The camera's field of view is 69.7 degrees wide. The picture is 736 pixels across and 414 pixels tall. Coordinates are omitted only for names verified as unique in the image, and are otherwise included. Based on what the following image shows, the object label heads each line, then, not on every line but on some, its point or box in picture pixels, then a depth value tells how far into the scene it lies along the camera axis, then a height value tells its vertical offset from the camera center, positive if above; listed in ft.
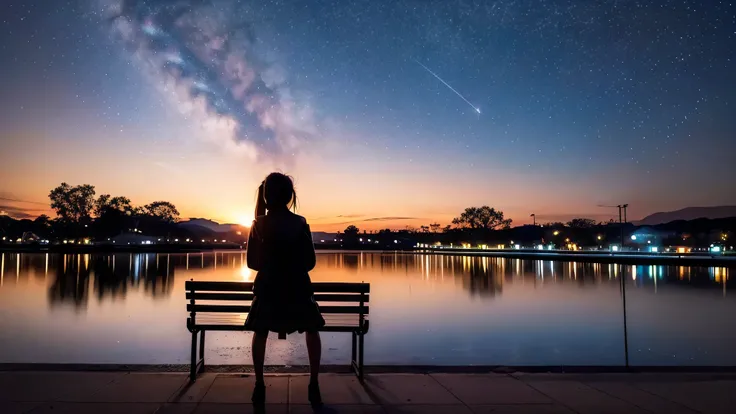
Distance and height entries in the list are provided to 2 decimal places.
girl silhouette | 17.98 -1.40
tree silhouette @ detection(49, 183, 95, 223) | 556.92 +37.00
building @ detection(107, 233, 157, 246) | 597.52 -4.26
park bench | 22.58 -2.90
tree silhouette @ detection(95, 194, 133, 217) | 606.55 +38.18
